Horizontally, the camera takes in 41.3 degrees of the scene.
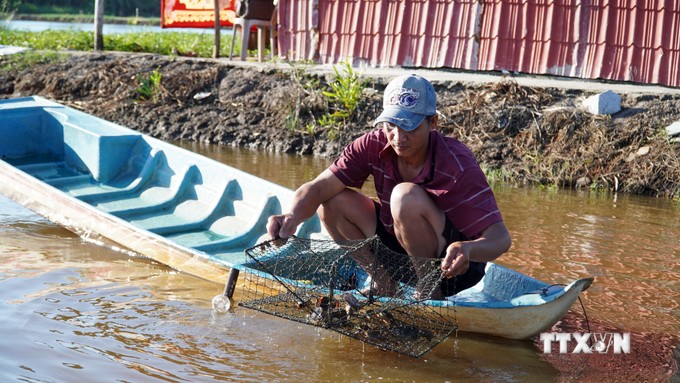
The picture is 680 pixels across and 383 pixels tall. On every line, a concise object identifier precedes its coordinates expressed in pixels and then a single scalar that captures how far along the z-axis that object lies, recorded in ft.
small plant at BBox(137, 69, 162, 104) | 39.93
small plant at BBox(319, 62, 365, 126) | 34.96
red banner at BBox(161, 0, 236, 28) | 49.24
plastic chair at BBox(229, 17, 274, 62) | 42.47
